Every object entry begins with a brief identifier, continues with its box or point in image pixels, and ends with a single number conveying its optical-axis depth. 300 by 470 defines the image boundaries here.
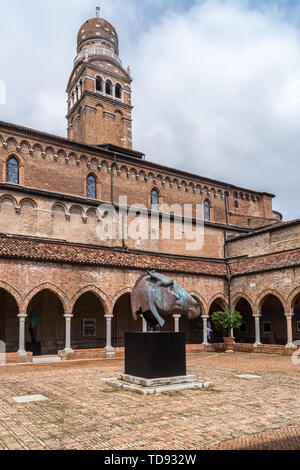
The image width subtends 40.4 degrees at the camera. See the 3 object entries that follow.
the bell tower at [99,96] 38.97
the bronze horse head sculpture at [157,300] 11.26
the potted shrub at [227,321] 24.58
